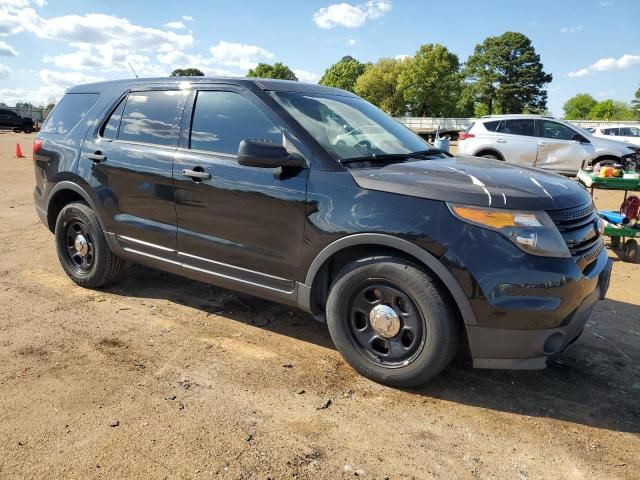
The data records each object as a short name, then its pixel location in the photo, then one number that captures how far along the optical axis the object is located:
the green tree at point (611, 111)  93.19
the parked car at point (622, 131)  19.33
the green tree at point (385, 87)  77.24
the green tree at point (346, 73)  96.25
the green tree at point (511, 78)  80.69
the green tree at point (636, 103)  94.96
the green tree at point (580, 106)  123.45
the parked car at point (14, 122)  35.88
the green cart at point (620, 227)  6.20
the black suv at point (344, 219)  2.79
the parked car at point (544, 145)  12.63
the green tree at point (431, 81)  71.42
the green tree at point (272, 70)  102.81
